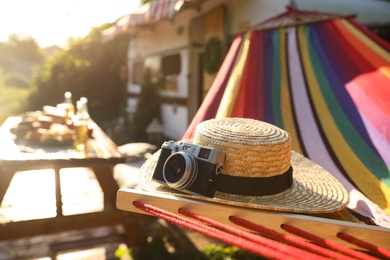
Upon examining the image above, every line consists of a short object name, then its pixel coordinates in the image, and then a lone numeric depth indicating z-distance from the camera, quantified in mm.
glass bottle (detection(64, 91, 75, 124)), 3902
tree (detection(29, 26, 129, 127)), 11859
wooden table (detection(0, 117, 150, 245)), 2551
